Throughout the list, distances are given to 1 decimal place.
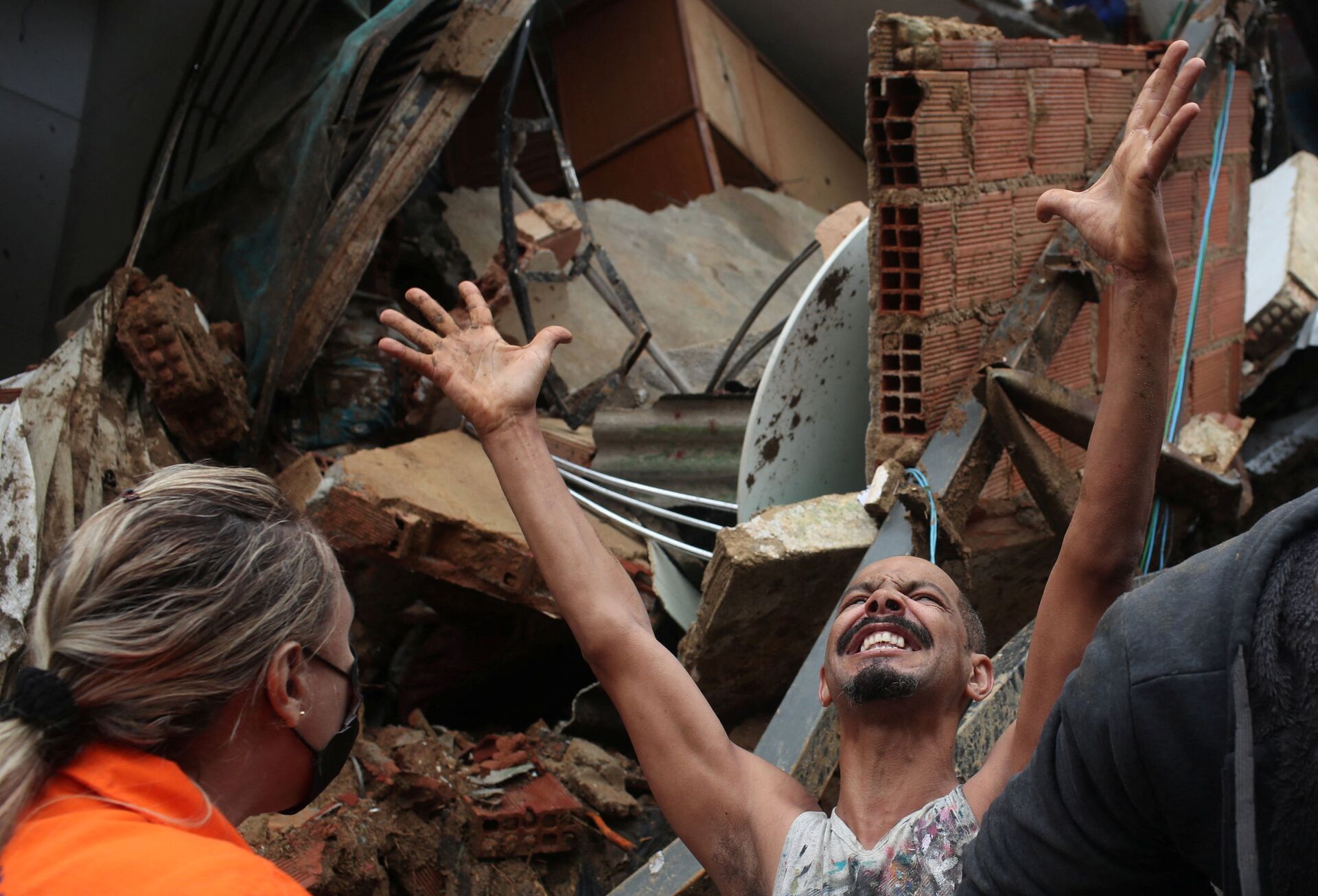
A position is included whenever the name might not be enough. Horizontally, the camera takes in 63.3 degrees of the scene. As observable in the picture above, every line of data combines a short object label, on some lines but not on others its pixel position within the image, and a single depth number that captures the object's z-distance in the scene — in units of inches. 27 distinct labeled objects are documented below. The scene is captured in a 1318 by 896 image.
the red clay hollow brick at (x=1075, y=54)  135.4
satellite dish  137.7
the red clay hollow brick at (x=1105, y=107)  140.6
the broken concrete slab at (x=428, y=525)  159.8
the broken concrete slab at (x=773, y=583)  118.9
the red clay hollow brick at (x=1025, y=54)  128.8
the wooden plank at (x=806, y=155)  401.7
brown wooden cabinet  368.5
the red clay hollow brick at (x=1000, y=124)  126.6
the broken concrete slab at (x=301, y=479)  173.8
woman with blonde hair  48.3
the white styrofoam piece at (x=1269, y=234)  198.4
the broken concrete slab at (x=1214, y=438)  149.8
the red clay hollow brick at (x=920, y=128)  120.6
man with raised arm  69.3
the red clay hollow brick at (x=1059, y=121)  133.5
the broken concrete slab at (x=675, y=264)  272.8
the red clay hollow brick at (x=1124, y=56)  142.5
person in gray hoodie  37.2
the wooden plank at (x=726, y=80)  370.6
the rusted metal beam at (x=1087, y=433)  115.2
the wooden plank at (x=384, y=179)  188.5
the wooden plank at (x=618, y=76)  369.4
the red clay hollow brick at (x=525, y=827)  132.3
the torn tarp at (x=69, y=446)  133.1
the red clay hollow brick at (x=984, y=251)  126.3
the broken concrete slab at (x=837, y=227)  191.0
